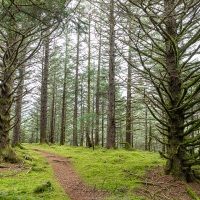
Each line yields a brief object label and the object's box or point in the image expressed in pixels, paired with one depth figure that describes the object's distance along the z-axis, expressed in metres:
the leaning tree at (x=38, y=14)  4.27
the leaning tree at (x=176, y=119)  4.86
